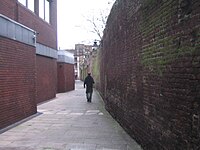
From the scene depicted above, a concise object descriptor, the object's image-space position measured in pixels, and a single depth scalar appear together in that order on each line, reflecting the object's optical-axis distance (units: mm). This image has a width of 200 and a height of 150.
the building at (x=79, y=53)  52349
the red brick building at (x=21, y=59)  8379
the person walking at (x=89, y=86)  16290
